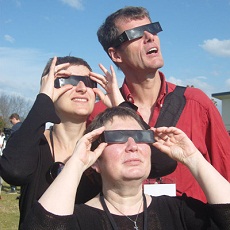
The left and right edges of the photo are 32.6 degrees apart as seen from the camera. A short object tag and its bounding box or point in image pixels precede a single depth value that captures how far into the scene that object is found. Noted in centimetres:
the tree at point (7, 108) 4570
